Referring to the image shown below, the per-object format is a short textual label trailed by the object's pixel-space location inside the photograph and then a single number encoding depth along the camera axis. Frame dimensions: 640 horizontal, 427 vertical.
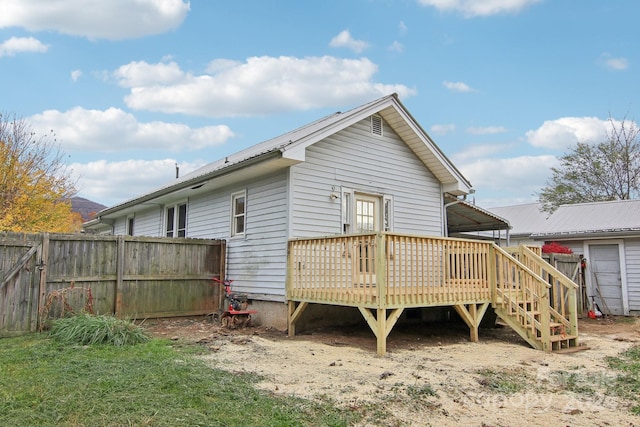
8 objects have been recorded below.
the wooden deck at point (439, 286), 7.37
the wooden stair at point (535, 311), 7.90
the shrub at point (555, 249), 13.88
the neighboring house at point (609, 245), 13.80
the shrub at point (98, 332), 6.91
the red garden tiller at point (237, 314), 9.46
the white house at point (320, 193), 9.48
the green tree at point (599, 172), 26.56
